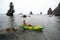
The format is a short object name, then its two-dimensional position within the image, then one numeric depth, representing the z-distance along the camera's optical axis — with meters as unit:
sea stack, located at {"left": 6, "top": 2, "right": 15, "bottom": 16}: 47.89
